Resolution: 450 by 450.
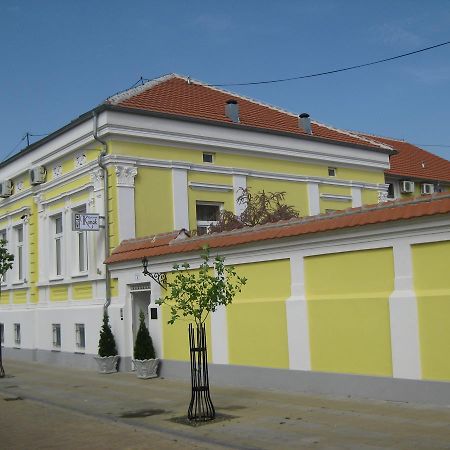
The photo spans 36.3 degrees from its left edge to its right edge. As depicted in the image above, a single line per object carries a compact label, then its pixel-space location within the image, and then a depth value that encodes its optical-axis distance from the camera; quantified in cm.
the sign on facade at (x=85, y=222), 1906
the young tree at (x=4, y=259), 2042
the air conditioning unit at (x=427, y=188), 3127
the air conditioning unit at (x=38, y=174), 2384
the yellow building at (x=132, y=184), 1992
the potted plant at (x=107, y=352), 1852
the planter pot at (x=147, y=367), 1666
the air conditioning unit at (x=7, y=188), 2666
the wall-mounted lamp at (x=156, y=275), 1653
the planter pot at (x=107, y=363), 1850
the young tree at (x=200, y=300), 1058
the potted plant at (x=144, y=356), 1669
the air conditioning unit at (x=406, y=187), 2955
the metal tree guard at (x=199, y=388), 1070
